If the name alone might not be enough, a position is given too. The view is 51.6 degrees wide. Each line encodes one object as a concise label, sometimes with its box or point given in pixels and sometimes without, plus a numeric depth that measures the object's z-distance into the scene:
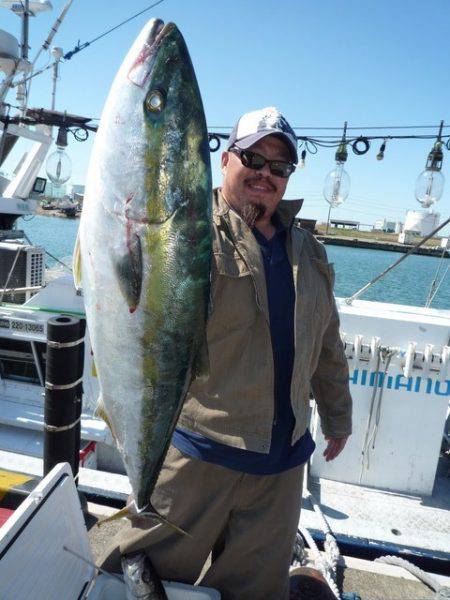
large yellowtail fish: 1.25
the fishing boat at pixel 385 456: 3.16
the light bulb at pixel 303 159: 6.51
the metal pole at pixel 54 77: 7.27
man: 1.77
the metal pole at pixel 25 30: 6.64
